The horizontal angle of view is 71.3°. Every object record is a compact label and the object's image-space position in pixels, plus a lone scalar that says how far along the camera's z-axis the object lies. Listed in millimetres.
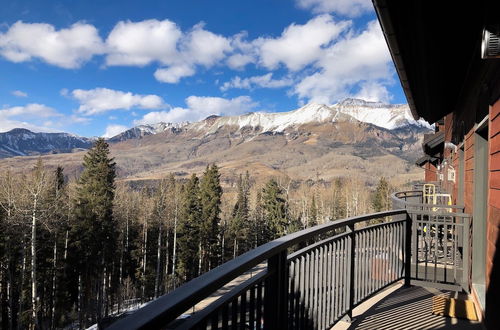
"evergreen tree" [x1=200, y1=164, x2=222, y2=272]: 33906
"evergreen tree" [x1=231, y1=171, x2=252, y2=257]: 40156
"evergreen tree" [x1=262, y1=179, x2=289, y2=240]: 39031
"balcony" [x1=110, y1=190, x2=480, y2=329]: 1423
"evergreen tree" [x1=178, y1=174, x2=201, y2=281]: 31766
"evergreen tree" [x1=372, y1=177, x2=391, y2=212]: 46156
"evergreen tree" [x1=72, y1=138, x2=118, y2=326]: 23531
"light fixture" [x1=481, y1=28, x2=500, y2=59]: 2291
